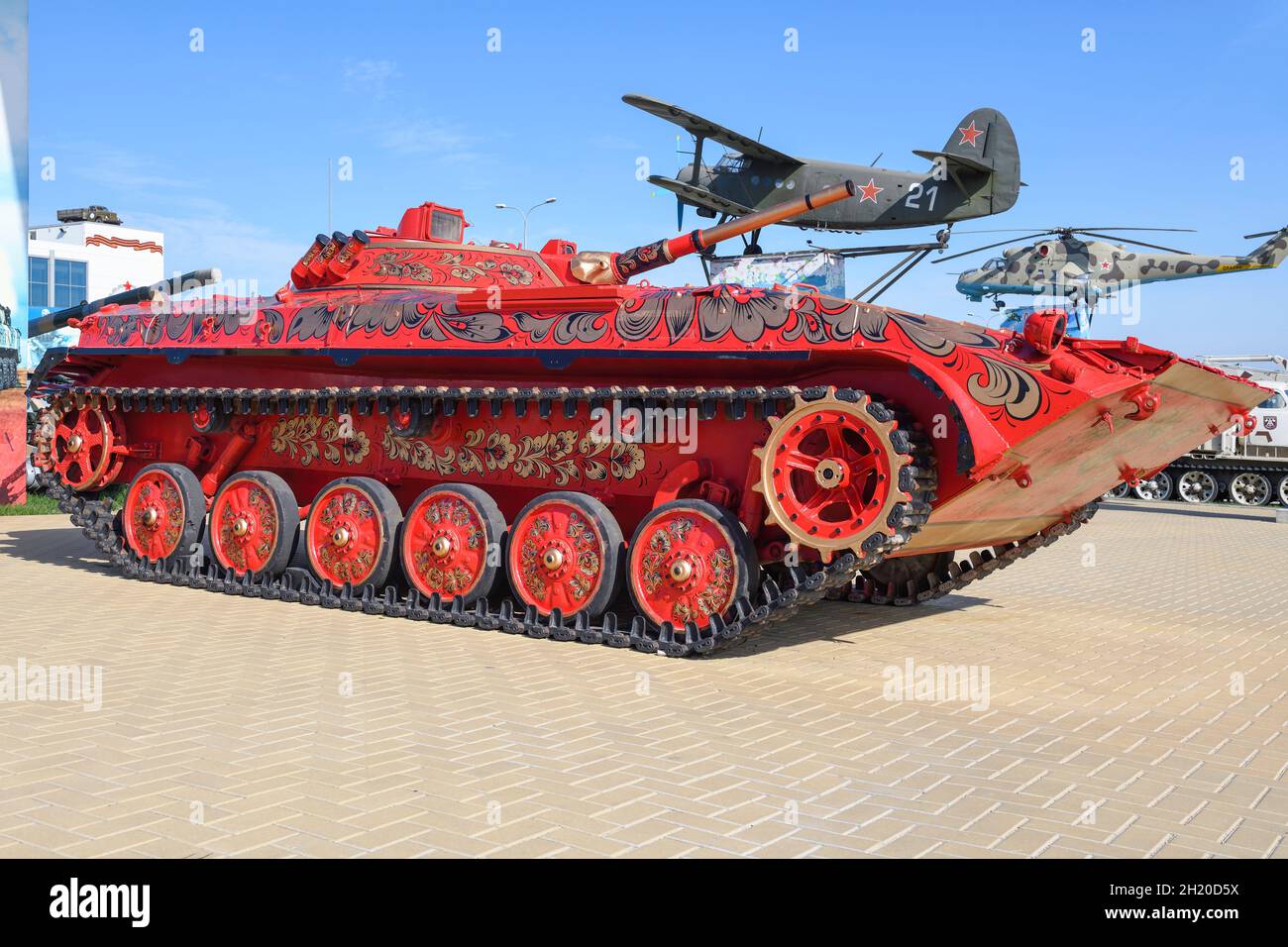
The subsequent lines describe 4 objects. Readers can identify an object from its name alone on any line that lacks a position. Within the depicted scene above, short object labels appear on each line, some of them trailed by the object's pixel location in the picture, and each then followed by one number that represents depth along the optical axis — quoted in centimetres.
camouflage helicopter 2844
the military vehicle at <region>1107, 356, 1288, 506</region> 2600
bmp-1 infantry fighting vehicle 737
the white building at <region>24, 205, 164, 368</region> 4431
